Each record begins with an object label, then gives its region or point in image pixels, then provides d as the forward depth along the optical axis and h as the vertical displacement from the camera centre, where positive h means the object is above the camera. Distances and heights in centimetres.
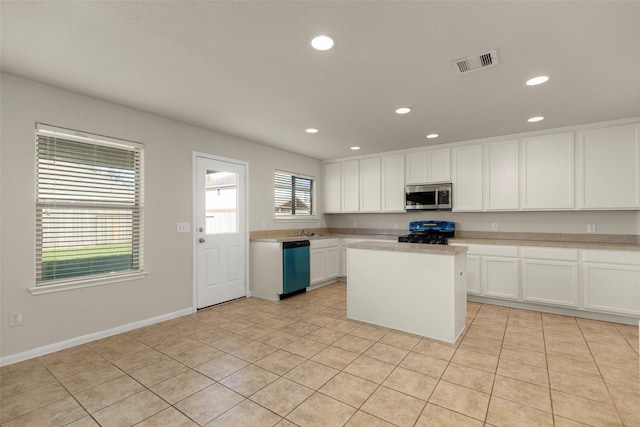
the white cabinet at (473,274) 440 -85
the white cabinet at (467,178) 474 +61
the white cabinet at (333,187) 624 +62
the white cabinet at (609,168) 373 +61
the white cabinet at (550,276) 380 -77
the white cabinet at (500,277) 415 -85
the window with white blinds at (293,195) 551 +42
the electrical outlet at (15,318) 261 -87
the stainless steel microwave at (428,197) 496 +32
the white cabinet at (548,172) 408 +61
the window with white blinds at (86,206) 282 +12
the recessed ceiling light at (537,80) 263 +120
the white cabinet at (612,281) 345 -77
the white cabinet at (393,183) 547 +62
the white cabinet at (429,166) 502 +86
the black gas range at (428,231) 493 -25
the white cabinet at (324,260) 524 -78
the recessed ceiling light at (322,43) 206 +121
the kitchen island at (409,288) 300 -76
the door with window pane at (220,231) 412 -19
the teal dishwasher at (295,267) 458 -79
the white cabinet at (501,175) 445 +61
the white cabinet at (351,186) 600 +62
